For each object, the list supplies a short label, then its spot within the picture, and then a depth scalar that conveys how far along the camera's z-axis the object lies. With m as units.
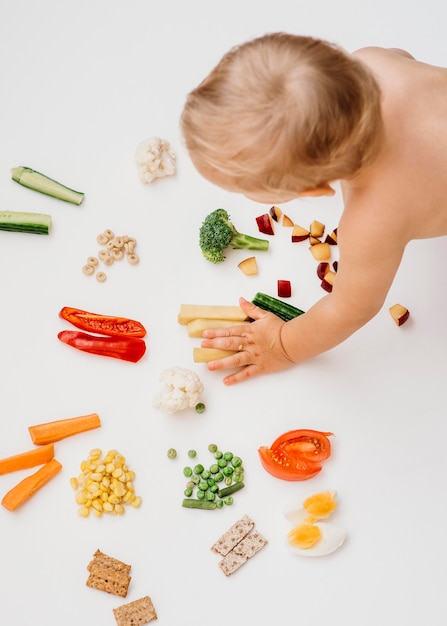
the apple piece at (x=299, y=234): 1.74
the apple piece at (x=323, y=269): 1.71
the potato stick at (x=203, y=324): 1.64
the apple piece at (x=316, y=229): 1.74
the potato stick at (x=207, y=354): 1.62
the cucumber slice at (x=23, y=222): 1.72
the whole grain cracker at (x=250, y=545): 1.48
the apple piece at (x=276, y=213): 1.76
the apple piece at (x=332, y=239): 1.73
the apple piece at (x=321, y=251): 1.72
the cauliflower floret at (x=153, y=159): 1.76
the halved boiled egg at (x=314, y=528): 1.47
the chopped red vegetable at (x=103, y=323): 1.65
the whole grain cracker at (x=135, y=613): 1.42
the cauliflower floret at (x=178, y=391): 1.53
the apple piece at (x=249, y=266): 1.71
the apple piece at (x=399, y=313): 1.67
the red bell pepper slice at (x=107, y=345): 1.62
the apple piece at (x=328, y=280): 1.70
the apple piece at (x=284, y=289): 1.70
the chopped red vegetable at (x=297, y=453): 1.53
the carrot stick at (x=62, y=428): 1.55
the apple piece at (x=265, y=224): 1.75
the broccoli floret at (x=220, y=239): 1.66
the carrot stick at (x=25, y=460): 1.53
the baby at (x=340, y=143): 1.02
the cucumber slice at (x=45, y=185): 1.76
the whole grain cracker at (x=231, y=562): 1.46
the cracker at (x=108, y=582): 1.44
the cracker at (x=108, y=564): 1.46
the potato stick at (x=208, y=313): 1.65
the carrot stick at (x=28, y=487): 1.50
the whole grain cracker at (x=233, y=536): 1.48
